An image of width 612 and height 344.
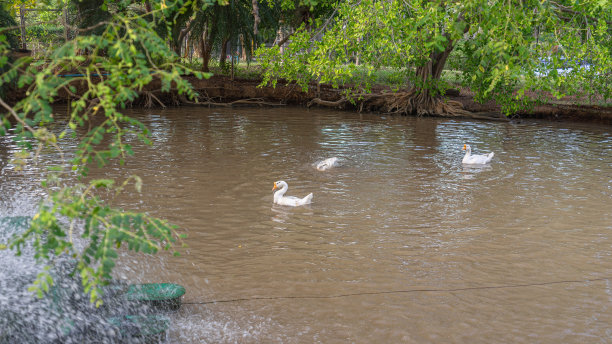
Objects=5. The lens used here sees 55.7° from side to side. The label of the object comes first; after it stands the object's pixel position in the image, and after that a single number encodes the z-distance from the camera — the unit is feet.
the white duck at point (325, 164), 40.19
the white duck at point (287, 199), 30.89
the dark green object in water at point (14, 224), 20.57
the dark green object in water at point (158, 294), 18.12
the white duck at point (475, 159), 42.93
